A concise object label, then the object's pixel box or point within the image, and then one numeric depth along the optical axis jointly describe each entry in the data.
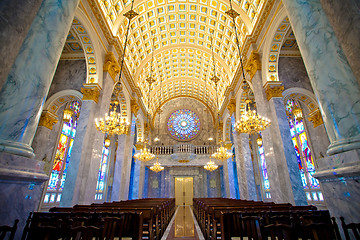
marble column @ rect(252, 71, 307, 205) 6.05
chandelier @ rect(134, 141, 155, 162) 11.11
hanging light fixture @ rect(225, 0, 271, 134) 6.14
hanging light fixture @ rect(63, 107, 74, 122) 9.67
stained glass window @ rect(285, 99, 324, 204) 9.00
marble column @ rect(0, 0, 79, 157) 2.48
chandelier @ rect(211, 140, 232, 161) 11.12
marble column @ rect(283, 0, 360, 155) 2.46
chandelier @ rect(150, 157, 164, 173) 14.07
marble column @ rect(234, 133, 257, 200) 10.90
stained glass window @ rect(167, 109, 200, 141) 20.77
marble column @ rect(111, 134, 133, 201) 10.39
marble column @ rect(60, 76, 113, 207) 6.00
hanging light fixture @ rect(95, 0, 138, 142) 6.04
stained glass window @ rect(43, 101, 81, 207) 9.37
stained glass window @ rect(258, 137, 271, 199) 13.26
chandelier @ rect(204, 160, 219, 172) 13.52
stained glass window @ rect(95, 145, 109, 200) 13.07
